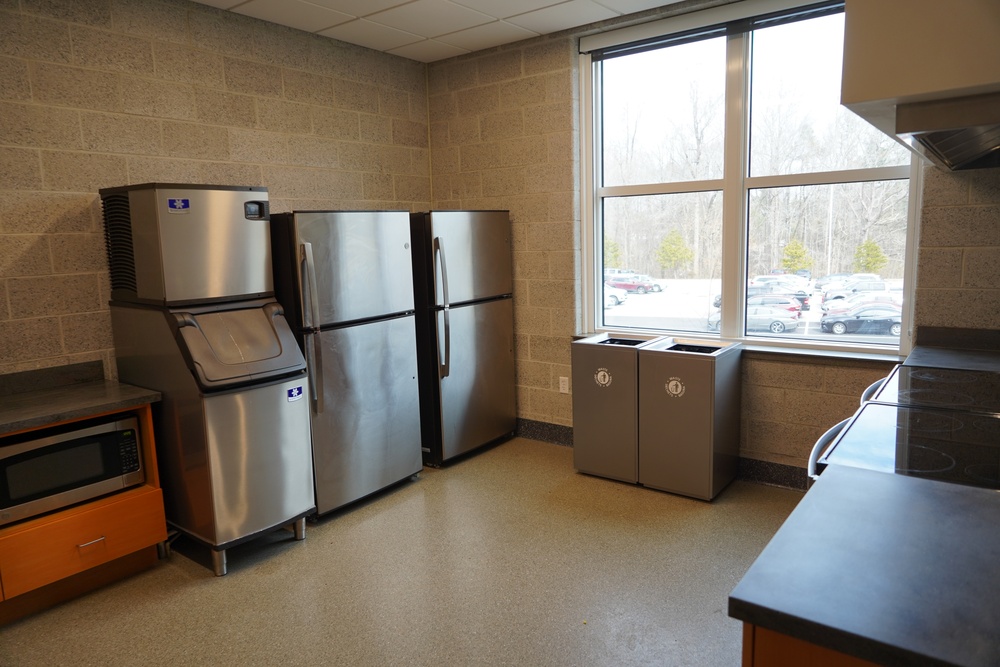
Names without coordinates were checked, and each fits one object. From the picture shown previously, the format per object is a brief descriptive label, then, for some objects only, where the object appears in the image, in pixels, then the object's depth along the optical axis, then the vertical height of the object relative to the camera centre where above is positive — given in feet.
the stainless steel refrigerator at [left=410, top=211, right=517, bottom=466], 12.42 -1.41
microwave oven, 7.86 -2.54
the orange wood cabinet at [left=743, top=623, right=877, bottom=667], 3.00 -1.91
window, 10.52 +1.01
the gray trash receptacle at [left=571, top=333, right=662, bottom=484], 11.43 -2.82
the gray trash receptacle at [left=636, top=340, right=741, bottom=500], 10.64 -2.85
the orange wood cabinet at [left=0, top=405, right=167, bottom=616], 7.78 -3.43
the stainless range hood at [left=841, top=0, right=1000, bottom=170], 3.60 +1.01
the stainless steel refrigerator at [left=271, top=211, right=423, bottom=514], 10.09 -1.33
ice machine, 8.63 -1.29
